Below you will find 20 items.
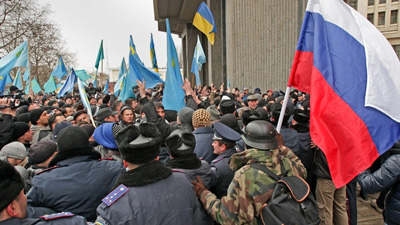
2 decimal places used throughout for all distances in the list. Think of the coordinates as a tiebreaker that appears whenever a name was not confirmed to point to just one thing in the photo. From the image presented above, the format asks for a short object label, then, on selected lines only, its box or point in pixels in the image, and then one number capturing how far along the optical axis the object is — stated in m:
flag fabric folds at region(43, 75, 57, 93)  13.52
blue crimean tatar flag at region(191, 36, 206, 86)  10.13
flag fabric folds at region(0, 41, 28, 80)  8.24
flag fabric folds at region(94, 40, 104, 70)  12.35
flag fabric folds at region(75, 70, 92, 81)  13.62
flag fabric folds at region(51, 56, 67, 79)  12.80
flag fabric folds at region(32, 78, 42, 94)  16.20
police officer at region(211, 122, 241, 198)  2.72
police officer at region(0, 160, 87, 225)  1.36
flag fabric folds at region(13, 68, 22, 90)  10.81
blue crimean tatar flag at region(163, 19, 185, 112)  5.67
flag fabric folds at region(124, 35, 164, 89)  7.44
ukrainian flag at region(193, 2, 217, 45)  7.27
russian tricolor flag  2.32
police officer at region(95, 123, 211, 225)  1.69
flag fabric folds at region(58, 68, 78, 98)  9.61
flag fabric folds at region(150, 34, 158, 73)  10.82
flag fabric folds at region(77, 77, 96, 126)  5.31
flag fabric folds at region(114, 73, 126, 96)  10.29
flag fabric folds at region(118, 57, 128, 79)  10.82
